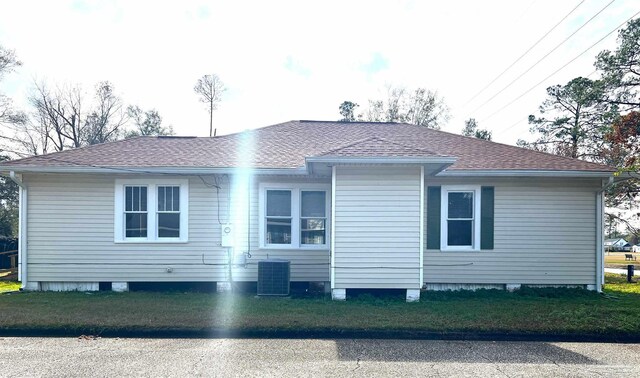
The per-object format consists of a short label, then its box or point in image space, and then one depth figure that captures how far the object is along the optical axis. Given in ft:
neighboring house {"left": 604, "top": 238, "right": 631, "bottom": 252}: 181.66
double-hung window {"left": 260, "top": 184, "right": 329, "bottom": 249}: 30.76
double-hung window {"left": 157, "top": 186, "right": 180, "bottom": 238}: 30.58
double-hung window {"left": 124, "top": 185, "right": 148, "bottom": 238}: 30.50
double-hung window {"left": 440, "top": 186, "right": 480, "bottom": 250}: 30.55
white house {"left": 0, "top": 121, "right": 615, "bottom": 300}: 29.73
